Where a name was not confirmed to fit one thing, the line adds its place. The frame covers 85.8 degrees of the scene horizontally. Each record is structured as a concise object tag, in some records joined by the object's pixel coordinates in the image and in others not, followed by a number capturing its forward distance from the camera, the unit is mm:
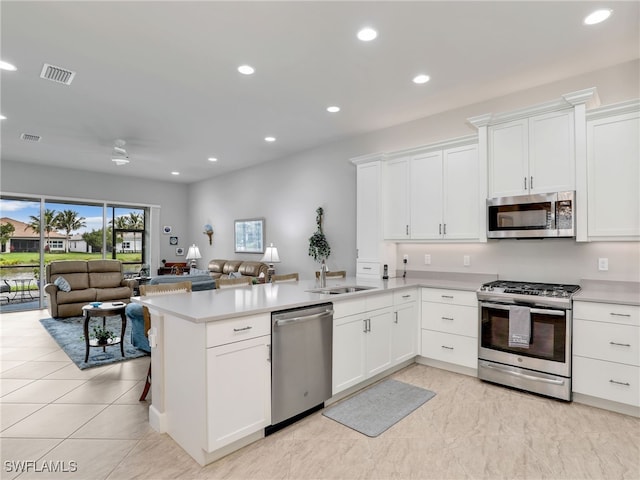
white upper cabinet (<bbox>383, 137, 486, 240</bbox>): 3758
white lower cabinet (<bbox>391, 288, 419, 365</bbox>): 3551
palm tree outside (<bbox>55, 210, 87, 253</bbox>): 7496
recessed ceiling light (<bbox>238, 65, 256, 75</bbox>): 3223
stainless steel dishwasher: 2443
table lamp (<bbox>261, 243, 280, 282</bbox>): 5969
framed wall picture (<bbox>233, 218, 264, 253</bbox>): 7074
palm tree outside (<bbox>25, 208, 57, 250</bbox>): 7180
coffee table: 3945
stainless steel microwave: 3121
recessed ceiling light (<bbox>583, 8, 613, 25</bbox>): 2461
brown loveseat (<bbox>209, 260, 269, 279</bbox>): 6634
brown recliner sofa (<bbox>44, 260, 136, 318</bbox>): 6082
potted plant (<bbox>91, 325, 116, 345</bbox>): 3947
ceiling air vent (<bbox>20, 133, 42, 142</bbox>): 5254
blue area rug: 3969
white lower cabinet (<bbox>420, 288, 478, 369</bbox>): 3486
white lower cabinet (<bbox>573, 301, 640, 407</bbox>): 2668
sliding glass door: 6965
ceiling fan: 5376
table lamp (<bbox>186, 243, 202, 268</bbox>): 8297
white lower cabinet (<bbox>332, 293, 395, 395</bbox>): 2934
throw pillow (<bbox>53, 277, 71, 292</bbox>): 6113
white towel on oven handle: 3051
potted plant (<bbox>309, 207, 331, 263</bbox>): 5570
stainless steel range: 2930
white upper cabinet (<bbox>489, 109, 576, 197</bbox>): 3141
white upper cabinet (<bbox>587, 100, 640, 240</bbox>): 2838
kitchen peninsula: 2105
